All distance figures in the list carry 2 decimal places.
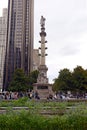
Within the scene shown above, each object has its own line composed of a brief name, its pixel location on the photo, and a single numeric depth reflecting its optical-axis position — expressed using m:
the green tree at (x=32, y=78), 35.53
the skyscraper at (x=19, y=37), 52.21
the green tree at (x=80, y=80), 27.57
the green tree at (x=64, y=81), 28.34
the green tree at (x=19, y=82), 32.35
